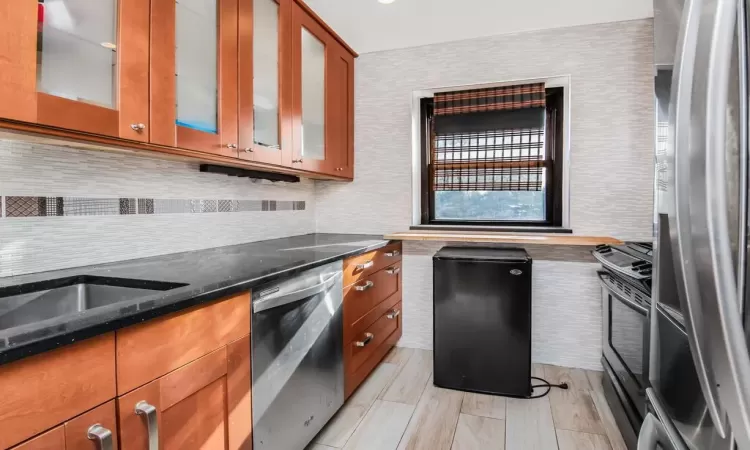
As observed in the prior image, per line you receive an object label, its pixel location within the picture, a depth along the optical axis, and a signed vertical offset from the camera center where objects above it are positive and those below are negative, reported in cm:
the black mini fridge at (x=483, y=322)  228 -62
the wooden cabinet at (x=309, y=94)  227 +77
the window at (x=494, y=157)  280 +45
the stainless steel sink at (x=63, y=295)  115 -25
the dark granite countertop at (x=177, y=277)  76 -20
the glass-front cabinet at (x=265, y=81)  183 +69
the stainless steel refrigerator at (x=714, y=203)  56 +2
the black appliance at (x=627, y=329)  153 -52
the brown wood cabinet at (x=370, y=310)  211 -57
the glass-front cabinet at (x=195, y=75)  139 +56
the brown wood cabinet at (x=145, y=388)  74 -39
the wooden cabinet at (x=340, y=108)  272 +80
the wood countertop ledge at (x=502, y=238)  245 -13
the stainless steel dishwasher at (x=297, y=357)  139 -56
